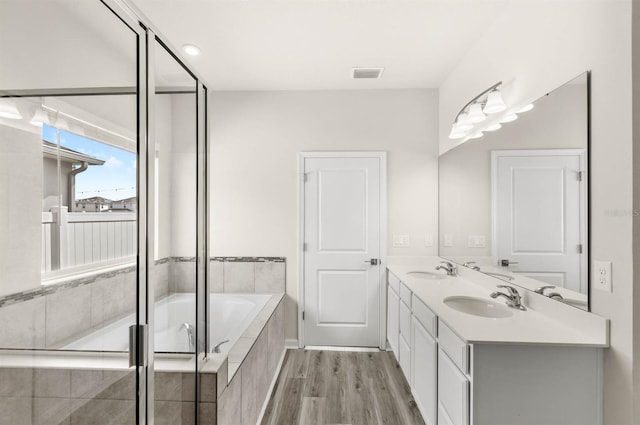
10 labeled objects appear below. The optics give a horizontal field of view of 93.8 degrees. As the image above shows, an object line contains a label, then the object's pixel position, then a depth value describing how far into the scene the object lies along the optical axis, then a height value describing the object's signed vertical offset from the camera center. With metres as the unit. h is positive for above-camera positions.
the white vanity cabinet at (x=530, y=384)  1.27 -0.74
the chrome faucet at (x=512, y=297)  1.72 -0.49
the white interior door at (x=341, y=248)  3.09 -0.37
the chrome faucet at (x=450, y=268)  2.67 -0.51
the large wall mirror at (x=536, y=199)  1.38 +0.08
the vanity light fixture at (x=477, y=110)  1.95 +0.73
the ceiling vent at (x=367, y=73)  2.67 +1.28
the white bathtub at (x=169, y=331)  0.93 -0.44
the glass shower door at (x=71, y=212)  0.71 +0.00
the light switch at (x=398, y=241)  3.10 -0.30
